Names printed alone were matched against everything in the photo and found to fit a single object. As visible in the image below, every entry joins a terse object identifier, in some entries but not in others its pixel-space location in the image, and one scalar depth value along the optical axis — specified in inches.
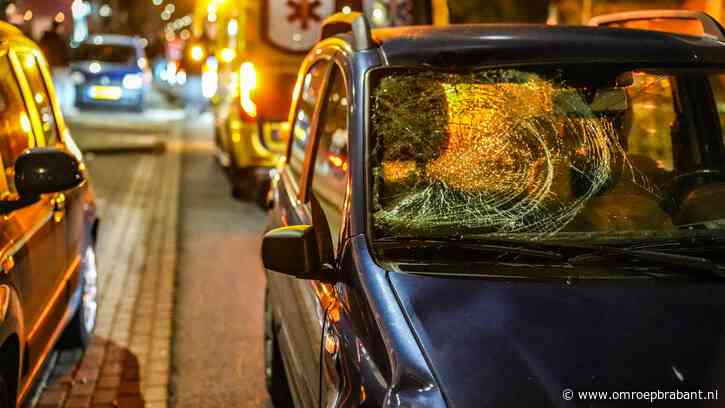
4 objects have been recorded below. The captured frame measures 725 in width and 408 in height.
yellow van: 440.8
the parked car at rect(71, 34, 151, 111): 1063.6
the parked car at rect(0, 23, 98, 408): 167.9
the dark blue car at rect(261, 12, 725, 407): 115.0
